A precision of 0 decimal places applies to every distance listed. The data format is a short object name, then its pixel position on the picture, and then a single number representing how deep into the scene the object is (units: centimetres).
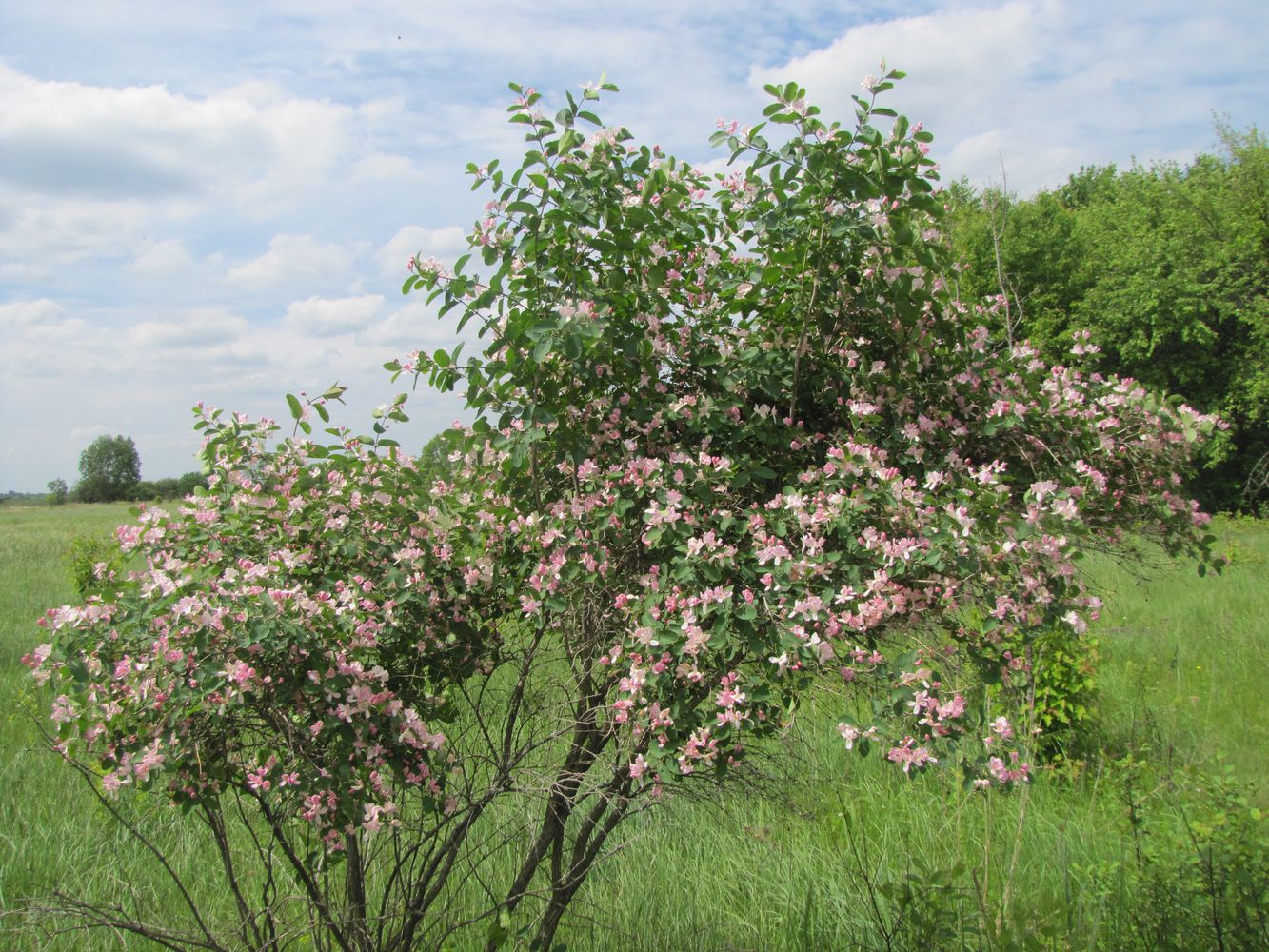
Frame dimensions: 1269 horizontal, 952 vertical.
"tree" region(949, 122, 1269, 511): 2361
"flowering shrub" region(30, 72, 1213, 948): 212
